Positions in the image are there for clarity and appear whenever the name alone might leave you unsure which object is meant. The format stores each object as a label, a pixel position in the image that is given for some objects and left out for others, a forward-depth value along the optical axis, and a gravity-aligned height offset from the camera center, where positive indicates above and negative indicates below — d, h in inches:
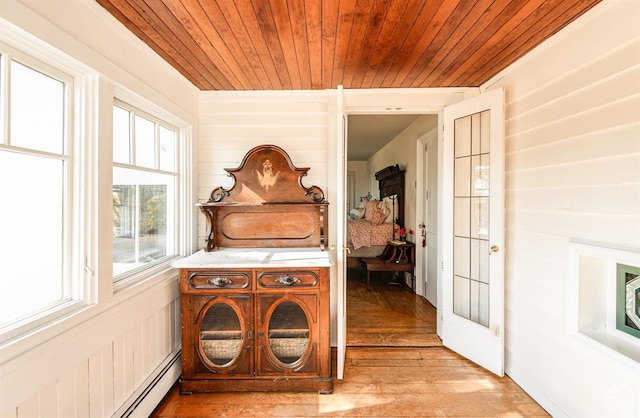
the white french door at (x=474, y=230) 85.0 -7.3
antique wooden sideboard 75.3 -32.8
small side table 160.8 -32.1
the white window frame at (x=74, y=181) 50.8 +5.0
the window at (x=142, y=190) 65.5 +4.7
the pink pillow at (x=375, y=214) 176.6 -3.9
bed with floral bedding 171.0 -10.8
